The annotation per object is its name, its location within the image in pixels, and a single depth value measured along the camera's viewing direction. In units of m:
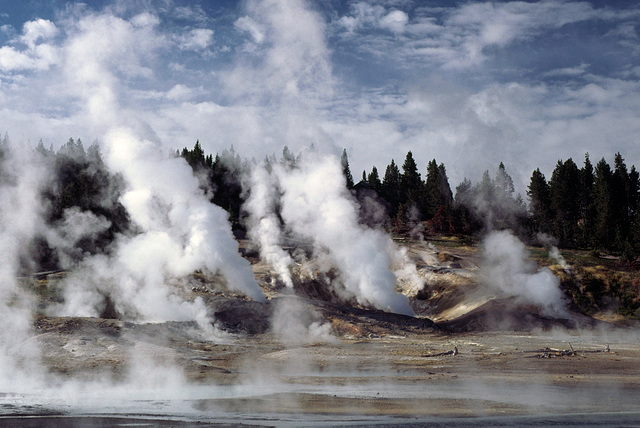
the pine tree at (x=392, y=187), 109.56
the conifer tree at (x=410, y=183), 99.90
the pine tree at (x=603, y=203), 77.00
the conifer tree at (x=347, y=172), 105.88
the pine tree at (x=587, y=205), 79.00
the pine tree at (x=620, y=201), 74.06
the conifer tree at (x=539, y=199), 88.44
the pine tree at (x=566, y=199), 85.25
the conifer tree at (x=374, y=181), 111.21
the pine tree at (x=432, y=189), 98.94
